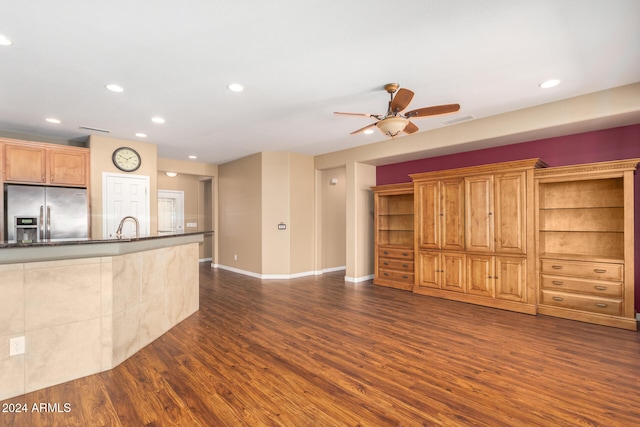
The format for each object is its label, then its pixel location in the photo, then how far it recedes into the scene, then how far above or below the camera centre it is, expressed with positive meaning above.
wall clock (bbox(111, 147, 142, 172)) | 5.62 +1.06
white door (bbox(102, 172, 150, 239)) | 5.49 +0.26
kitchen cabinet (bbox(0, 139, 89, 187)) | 4.64 +0.85
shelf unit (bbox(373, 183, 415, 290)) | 5.79 -0.48
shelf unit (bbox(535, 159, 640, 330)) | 3.70 -0.43
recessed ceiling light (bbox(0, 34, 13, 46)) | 2.46 +1.43
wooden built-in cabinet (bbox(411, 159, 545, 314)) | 4.32 -0.36
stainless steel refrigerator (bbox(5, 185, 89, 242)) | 4.56 +0.06
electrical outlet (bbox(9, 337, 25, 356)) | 2.20 -0.93
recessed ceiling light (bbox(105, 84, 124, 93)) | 3.38 +1.43
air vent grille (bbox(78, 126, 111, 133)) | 4.90 +1.42
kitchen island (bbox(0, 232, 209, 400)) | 2.21 -0.72
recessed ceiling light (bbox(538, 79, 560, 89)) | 3.30 +1.39
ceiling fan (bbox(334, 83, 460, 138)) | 3.04 +1.05
